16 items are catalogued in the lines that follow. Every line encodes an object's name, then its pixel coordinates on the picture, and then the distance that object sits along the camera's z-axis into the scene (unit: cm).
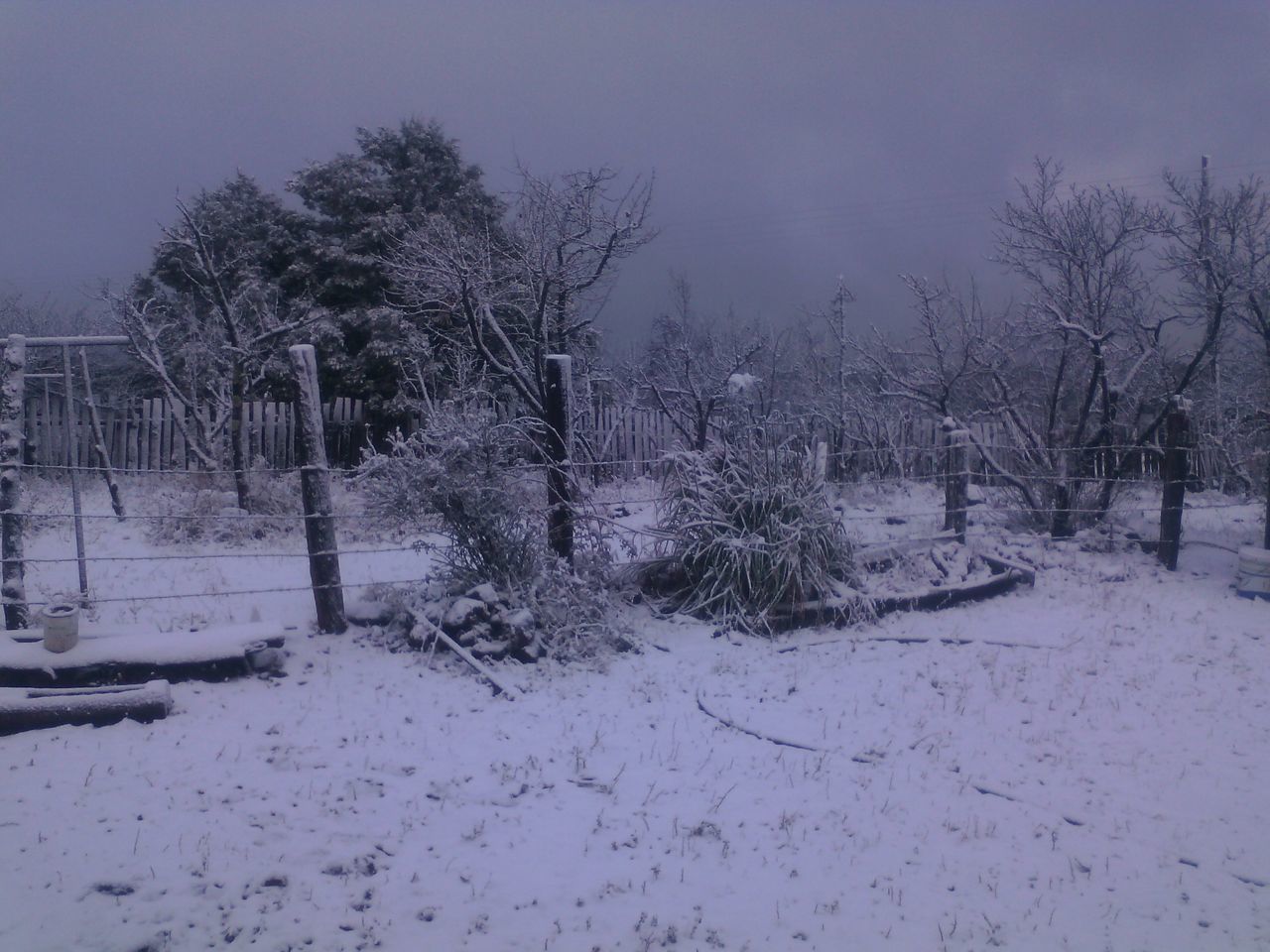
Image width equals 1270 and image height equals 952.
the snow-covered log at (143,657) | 479
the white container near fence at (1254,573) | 744
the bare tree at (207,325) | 1083
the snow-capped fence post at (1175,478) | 838
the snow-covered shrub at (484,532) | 593
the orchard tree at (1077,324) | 949
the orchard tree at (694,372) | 1319
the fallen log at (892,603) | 684
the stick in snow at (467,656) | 532
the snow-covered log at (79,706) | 437
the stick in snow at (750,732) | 460
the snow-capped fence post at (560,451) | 669
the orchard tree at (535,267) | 877
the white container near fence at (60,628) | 487
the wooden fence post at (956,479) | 875
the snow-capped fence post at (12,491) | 573
